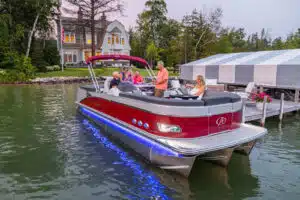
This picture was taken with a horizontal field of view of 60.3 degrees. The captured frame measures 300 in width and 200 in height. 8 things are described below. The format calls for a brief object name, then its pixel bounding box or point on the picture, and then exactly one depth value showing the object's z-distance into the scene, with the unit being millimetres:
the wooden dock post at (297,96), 12902
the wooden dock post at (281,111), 10469
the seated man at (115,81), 7385
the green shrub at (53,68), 33344
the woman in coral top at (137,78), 9986
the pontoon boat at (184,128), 4773
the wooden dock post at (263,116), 9673
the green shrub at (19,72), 25528
